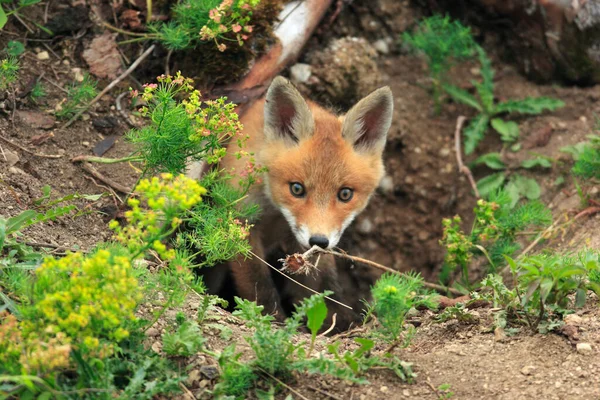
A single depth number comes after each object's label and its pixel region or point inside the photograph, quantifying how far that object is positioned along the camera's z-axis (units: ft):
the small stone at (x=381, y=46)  38.27
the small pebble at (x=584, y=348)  18.45
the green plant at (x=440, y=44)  34.91
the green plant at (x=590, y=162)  29.04
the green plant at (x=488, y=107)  34.96
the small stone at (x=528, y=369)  17.97
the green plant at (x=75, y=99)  27.32
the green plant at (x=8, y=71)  24.85
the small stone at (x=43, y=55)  28.45
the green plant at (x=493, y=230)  27.07
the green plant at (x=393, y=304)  17.24
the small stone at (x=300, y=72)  33.63
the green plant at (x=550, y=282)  18.72
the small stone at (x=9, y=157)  24.08
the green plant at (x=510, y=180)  32.65
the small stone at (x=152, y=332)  18.01
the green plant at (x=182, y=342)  17.03
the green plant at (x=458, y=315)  21.08
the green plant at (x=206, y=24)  26.00
